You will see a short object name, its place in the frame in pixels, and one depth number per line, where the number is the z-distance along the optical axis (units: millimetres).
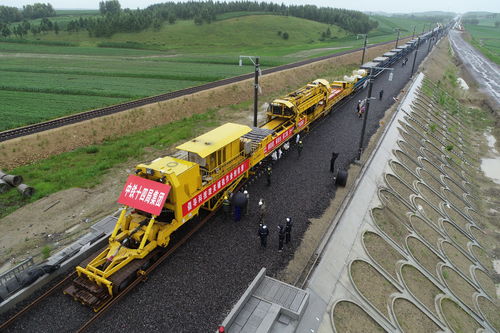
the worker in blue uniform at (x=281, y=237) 13711
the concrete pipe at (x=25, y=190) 18469
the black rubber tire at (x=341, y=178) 19188
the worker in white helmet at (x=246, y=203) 15859
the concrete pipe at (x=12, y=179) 19453
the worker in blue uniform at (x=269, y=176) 18584
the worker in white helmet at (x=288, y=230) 13905
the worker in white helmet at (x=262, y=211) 15406
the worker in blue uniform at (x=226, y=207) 15898
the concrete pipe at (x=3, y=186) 18958
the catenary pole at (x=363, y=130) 20241
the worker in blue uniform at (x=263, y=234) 13668
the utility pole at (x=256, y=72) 20406
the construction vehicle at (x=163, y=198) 11539
